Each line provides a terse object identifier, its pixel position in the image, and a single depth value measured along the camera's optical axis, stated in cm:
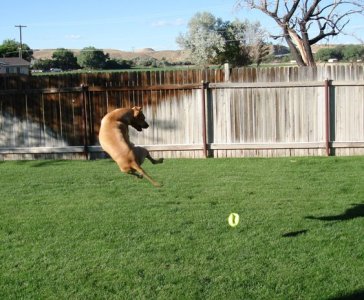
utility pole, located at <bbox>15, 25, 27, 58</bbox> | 6906
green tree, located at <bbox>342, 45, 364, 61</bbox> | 4219
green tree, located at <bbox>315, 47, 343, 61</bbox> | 4551
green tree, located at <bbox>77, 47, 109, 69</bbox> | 6044
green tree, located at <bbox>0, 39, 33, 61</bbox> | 7781
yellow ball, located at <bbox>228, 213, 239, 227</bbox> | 742
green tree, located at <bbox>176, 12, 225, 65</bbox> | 6253
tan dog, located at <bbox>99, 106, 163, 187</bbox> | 454
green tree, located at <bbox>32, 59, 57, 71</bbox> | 6700
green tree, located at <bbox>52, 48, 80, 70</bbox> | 6494
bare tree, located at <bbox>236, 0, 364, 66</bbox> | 2123
